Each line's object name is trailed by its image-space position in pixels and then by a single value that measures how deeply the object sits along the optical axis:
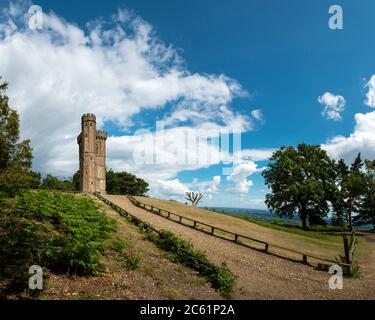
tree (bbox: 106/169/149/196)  89.25
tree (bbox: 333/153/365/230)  44.59
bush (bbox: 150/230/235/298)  11.05
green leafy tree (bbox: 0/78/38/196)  24.61
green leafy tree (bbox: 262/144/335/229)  44.16
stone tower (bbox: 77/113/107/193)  73.00
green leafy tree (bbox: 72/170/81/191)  98.06
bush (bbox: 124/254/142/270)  11.78
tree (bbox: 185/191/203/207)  57.63
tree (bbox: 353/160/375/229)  43.97
